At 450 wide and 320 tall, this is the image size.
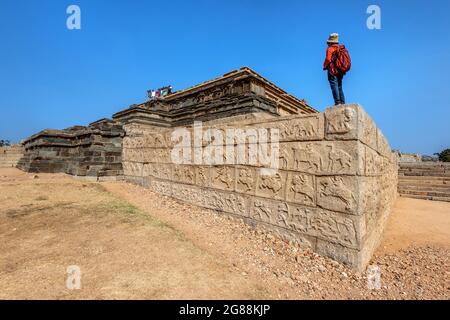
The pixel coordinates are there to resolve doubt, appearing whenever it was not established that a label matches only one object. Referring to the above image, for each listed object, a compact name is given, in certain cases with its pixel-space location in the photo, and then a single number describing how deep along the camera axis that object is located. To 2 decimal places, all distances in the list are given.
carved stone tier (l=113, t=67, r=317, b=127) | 10.44
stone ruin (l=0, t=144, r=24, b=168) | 12.72
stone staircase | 10.63
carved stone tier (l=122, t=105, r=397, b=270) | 3.15
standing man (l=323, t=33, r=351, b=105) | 4.66
